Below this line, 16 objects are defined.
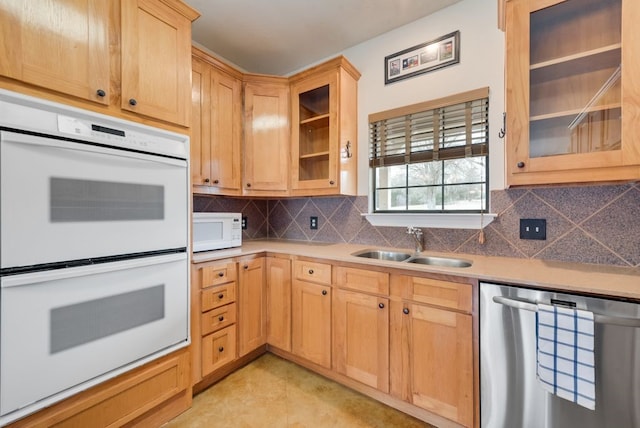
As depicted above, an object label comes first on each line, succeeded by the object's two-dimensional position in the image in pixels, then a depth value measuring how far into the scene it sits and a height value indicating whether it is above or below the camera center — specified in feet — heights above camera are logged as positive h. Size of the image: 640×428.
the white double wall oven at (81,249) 3.47 -0.57
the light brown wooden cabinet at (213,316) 5.82 -2.40
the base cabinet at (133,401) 3.91 -3.13
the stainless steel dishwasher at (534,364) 3.52 -2.22
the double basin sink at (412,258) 5.96 -1.12
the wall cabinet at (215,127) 6.68 +2.28
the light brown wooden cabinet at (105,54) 3.55 +2.46
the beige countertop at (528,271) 3.71 -1.01
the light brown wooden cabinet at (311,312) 6.36 -2.46
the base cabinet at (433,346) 4.62 -2.45
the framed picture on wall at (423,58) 6.55 +3.99
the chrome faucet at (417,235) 6.70 -0.57
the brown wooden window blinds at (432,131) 6.24 +2.08
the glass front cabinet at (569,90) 4.11 +2.05
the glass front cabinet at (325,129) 7.31 +2.42
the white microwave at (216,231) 6.58 -0.49
